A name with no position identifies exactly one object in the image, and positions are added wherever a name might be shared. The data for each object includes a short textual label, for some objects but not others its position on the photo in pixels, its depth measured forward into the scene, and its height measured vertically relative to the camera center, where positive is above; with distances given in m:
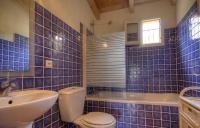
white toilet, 1.71 -0.63
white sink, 0.76 -0.25
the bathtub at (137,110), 1.94 -0.64
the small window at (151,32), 2.98 +0.81
